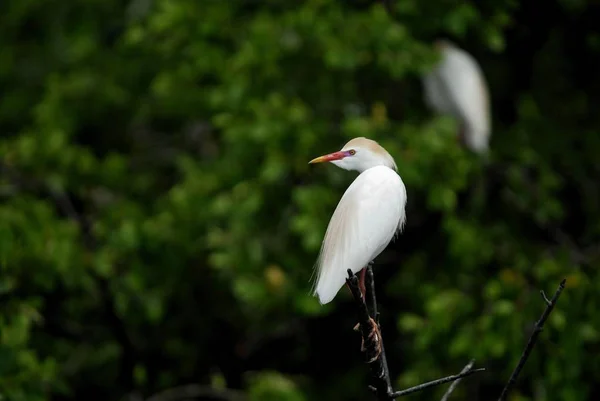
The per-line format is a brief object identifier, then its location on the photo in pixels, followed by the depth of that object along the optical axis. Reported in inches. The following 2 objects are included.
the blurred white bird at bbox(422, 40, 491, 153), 774.9
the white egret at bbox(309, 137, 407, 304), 513.6
